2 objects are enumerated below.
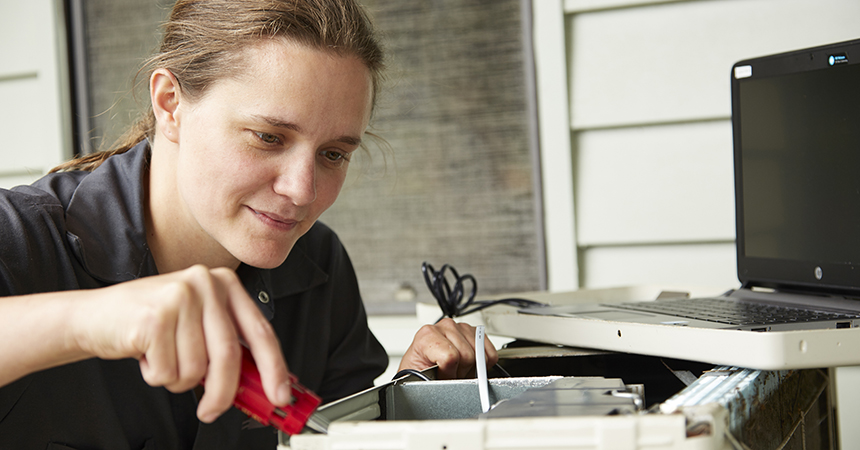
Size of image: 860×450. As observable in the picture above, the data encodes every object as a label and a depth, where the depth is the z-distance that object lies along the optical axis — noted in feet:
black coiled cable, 3.09
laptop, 1.98
